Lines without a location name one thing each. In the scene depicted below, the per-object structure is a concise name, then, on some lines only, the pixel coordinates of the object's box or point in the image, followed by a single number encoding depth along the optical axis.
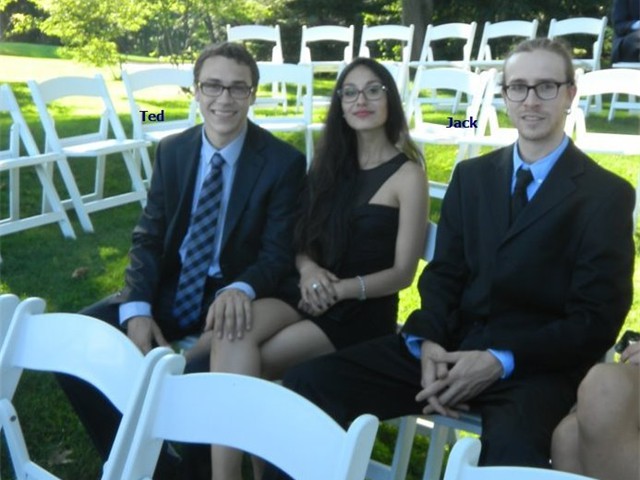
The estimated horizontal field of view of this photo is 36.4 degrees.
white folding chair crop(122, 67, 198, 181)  7.50
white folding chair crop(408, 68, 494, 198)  7.20
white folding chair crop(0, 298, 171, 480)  2.28
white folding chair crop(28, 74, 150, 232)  6.83
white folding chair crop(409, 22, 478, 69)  12.14
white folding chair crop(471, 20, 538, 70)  12.12
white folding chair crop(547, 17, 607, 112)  11.83
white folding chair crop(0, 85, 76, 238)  6.53
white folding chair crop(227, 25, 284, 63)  11.95
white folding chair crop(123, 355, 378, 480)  1.85
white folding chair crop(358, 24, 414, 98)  11.62
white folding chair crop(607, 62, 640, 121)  10.77
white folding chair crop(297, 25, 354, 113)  11.73
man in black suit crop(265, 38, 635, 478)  2.77
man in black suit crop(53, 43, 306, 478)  3.56
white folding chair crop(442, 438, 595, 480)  1.68
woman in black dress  3.33
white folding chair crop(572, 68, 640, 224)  6.22
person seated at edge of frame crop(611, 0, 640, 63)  6.41
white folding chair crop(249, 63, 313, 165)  8.06
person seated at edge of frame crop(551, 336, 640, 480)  2.31
